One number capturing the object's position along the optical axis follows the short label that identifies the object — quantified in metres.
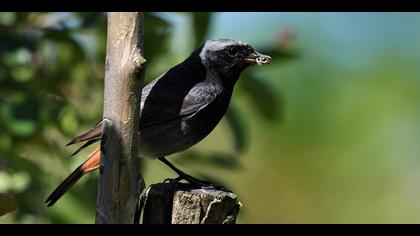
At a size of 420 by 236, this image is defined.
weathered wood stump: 7.30
